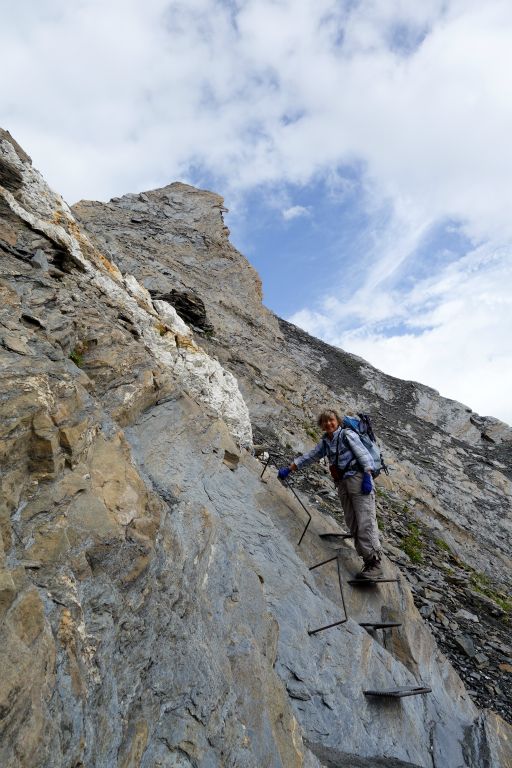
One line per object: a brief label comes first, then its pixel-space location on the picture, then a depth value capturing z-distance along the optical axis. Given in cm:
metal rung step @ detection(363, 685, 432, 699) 552
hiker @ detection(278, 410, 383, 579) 746
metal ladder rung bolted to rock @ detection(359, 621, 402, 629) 676
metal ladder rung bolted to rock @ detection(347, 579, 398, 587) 722
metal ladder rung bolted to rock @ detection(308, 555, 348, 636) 557
